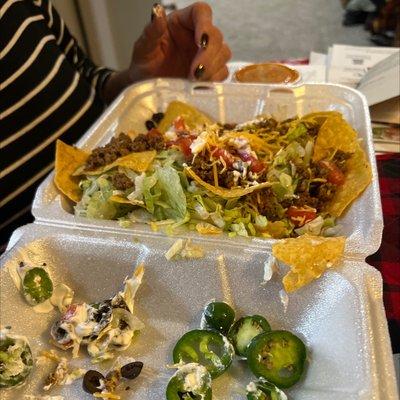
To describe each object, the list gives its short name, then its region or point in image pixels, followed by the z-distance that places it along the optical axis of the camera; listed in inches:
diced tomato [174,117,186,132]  14.1
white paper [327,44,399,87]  18.4
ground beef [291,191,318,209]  11.6
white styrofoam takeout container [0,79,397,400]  8.4
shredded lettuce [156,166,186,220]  11.1
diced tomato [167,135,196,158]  12.3
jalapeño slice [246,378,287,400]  8.4
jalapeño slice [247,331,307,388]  8.7
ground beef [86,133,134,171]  12.7
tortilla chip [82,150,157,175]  12.1
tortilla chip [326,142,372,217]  11.4
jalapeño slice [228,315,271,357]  9.4
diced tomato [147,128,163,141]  13.6
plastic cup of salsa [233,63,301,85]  16.7
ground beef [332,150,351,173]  12.4
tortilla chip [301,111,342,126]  13.4
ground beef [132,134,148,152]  12.9
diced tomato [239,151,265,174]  11.8
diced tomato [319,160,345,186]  12.1
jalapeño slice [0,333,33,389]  8.7
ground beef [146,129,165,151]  13.0
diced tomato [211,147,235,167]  11.7
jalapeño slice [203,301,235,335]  9.7
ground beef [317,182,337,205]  11.9
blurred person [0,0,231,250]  14.5
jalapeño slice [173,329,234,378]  9.1
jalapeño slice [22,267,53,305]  10.0
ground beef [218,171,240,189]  11.4
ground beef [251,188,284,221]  11.3
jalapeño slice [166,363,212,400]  8.5
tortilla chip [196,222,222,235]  10.6
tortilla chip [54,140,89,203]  12.4
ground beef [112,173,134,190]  11.8
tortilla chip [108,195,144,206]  11.2
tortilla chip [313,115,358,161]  12.6
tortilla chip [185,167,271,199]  11.0
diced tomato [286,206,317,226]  11.3
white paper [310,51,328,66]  19.9
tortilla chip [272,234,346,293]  9.3
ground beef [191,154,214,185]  11.5
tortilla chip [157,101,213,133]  15.2
